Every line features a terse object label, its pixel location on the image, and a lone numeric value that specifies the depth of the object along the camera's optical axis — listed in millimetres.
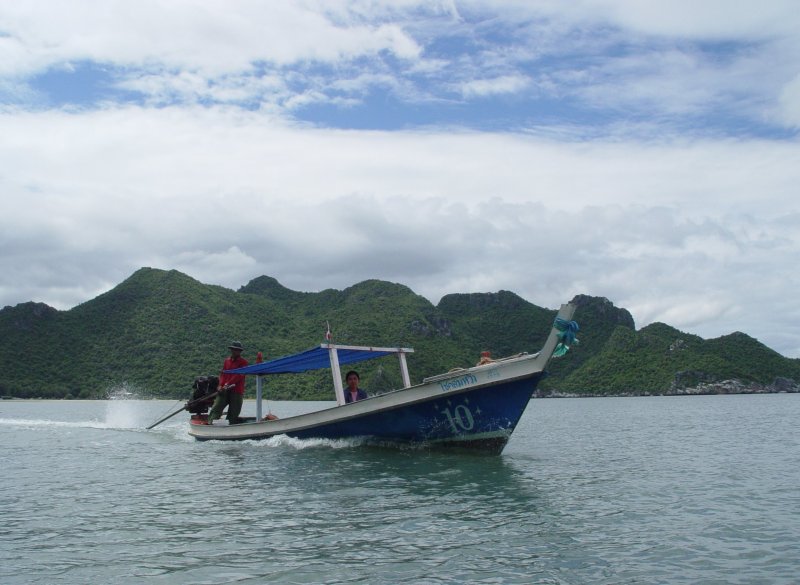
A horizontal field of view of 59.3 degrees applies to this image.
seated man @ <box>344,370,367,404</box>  19891
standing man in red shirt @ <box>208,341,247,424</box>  22844
